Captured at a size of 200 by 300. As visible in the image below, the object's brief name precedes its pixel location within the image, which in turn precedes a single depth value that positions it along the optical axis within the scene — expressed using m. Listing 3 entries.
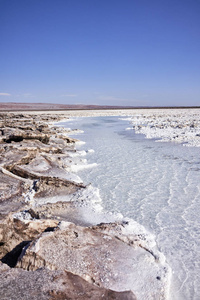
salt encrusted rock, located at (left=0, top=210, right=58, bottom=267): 2.56
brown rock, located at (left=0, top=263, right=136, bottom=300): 1.89
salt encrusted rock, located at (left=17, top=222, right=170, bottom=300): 2.26
